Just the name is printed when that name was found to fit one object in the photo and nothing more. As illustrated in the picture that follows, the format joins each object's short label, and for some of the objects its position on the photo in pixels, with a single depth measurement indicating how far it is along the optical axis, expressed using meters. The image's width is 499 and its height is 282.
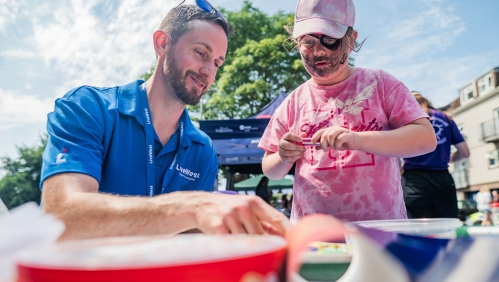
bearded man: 0.63
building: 28.41
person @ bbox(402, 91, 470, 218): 3.21
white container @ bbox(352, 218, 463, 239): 0.58
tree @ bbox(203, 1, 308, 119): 15.48
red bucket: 0.26
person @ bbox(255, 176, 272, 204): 9.36
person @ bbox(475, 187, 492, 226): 7.98
